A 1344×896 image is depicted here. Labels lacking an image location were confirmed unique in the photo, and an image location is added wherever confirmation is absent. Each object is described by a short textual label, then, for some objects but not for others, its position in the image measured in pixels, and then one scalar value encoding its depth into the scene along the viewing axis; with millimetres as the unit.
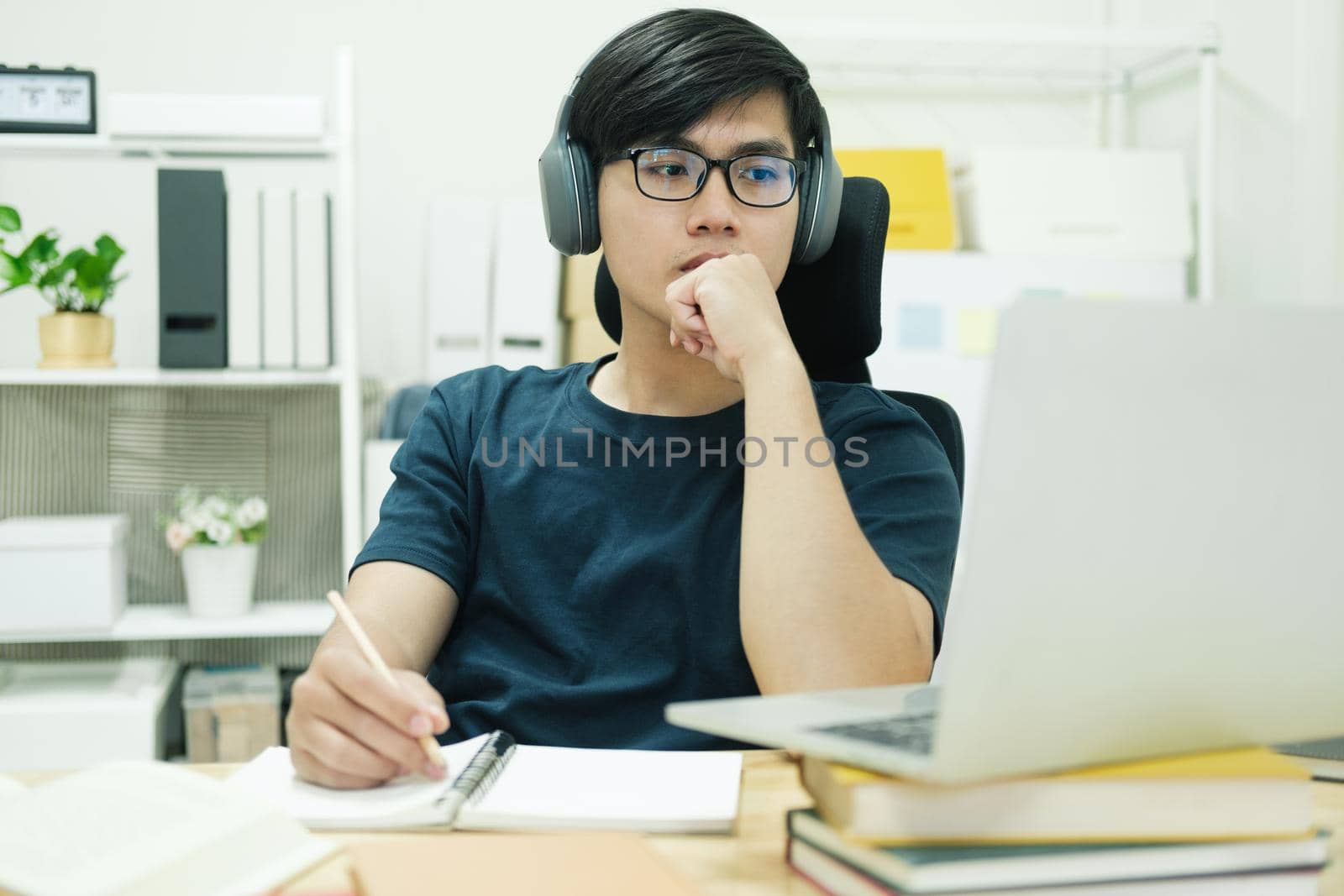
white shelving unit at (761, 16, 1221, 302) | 2330
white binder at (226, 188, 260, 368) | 1838
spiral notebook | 608
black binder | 1801
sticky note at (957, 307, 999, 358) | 2273
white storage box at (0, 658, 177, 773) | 1805
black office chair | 1081
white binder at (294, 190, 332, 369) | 1877
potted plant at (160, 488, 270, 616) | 1950
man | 935
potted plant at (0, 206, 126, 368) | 1834
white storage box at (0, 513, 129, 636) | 1812
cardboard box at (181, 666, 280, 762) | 1962
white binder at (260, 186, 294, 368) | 1856
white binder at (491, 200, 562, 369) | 2193
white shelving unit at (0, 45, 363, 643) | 1862
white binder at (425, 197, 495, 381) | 2232
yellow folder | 2301
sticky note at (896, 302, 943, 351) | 2285
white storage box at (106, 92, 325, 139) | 1859
